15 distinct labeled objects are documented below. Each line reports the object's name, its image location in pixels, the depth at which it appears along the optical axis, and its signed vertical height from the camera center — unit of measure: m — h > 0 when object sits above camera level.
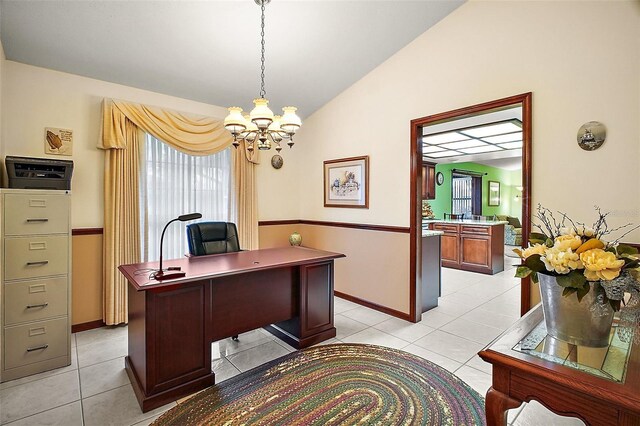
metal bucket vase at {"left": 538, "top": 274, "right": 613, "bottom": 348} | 1.09 -0.39
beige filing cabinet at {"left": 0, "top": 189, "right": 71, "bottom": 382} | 2.29 -0.56
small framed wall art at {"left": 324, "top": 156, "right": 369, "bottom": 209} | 3.86 +0.35
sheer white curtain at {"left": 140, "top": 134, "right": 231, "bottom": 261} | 3.47 +0.20
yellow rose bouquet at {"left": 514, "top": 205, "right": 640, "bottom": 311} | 1.01 -0.19
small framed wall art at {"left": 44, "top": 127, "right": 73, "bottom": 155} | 2.92 +0.63
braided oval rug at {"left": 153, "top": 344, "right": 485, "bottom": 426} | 1.87 -1.25
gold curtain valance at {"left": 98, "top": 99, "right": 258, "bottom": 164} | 3.13 +0.90
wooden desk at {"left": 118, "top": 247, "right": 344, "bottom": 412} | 1.98 -0.77
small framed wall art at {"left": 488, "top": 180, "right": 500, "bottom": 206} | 10.49 +0.55
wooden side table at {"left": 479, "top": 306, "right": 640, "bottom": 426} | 0.86 -0.50
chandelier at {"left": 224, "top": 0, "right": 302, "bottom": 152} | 2.19 +0.62
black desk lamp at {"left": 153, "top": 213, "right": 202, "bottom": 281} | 2.00 -0.44
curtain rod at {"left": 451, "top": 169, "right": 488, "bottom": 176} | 9.10 +1.12
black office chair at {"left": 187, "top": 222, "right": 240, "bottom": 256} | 3.04 -0.30
